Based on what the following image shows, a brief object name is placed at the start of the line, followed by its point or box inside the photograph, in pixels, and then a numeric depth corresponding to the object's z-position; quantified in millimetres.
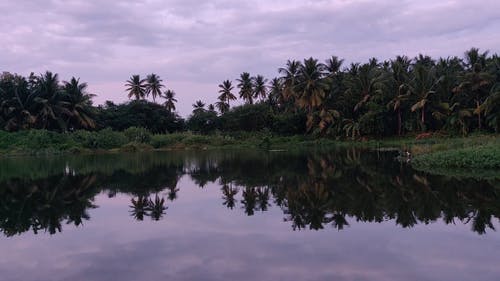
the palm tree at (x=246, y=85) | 64250
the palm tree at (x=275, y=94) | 58469
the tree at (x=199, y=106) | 66588
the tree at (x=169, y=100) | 66000
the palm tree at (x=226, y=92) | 66875
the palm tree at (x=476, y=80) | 37812
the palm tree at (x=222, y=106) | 67312
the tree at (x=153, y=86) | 64250
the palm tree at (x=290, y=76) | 50597
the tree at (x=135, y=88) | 62406
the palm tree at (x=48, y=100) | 47062
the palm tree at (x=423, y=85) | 40438
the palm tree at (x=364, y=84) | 45438
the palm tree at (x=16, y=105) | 46625
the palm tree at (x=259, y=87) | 63969
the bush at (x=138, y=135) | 48781
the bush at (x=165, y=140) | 49406
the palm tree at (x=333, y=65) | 52369
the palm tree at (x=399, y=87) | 42281
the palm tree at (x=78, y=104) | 49031
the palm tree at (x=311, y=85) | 47906
